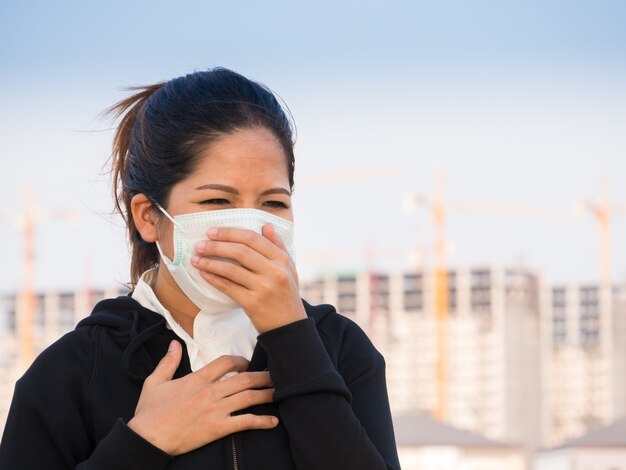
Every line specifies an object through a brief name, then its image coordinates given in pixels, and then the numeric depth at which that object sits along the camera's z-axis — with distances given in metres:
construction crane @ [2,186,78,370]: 58.75
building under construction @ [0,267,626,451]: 98.06
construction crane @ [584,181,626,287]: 77.19
